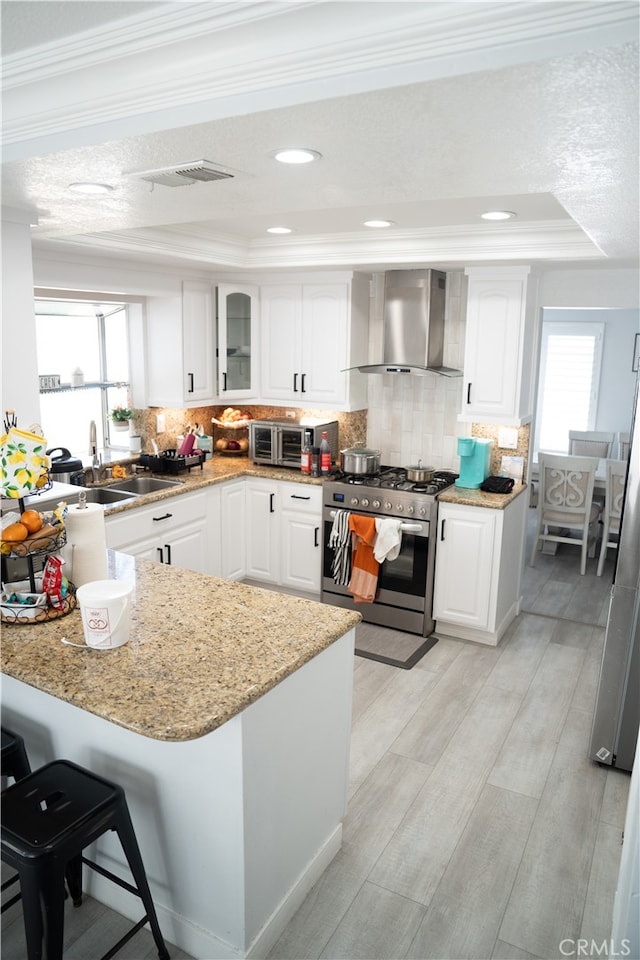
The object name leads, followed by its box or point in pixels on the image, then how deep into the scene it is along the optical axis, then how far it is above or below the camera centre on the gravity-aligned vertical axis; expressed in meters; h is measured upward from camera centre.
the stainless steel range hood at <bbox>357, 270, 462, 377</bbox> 4.63 +0.21
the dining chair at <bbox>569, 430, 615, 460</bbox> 7.15 -0.91
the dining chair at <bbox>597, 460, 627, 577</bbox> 5.79 -1.20
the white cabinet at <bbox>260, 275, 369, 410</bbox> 4.94 +0.07
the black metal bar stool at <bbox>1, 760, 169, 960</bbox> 1.77 -1.30
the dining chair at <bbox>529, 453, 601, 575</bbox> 5.81 -1.20
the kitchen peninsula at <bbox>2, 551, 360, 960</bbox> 1.93 -1.23
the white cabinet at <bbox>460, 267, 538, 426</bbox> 4.34 +0.08
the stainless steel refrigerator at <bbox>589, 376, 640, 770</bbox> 3.01 -1.36
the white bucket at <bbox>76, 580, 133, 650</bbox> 2.09 -0.80
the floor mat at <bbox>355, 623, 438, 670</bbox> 4.22 -1.87
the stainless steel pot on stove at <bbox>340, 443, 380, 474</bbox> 4.86 -0.77
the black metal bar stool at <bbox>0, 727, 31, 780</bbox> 2.22 -1.34
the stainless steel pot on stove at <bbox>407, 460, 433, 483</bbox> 4.72 -0.83
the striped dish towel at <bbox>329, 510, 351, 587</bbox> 4.62 -1.32
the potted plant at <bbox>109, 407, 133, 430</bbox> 5.06 -0.51
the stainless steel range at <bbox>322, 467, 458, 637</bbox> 4.41 -1.22
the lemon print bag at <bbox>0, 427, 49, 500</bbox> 2.24 -0.38
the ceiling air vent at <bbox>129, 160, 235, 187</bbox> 1.86 +0.49
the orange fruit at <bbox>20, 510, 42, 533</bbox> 2.32 -0.59
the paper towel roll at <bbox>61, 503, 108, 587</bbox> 2.48 -0.72
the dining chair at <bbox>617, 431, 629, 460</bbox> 7.14 -0.95
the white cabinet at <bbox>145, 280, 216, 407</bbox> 4.96 +0.02
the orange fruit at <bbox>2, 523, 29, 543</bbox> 2.26 -0.62
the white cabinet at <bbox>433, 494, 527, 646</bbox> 4.32 -1.37
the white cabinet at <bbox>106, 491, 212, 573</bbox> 4.11 -1.17
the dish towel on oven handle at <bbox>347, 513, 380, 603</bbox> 4.50 -1.40
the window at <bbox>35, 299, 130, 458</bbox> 4.55 -0.12
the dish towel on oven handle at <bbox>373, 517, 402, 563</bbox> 4.37 -1.18
